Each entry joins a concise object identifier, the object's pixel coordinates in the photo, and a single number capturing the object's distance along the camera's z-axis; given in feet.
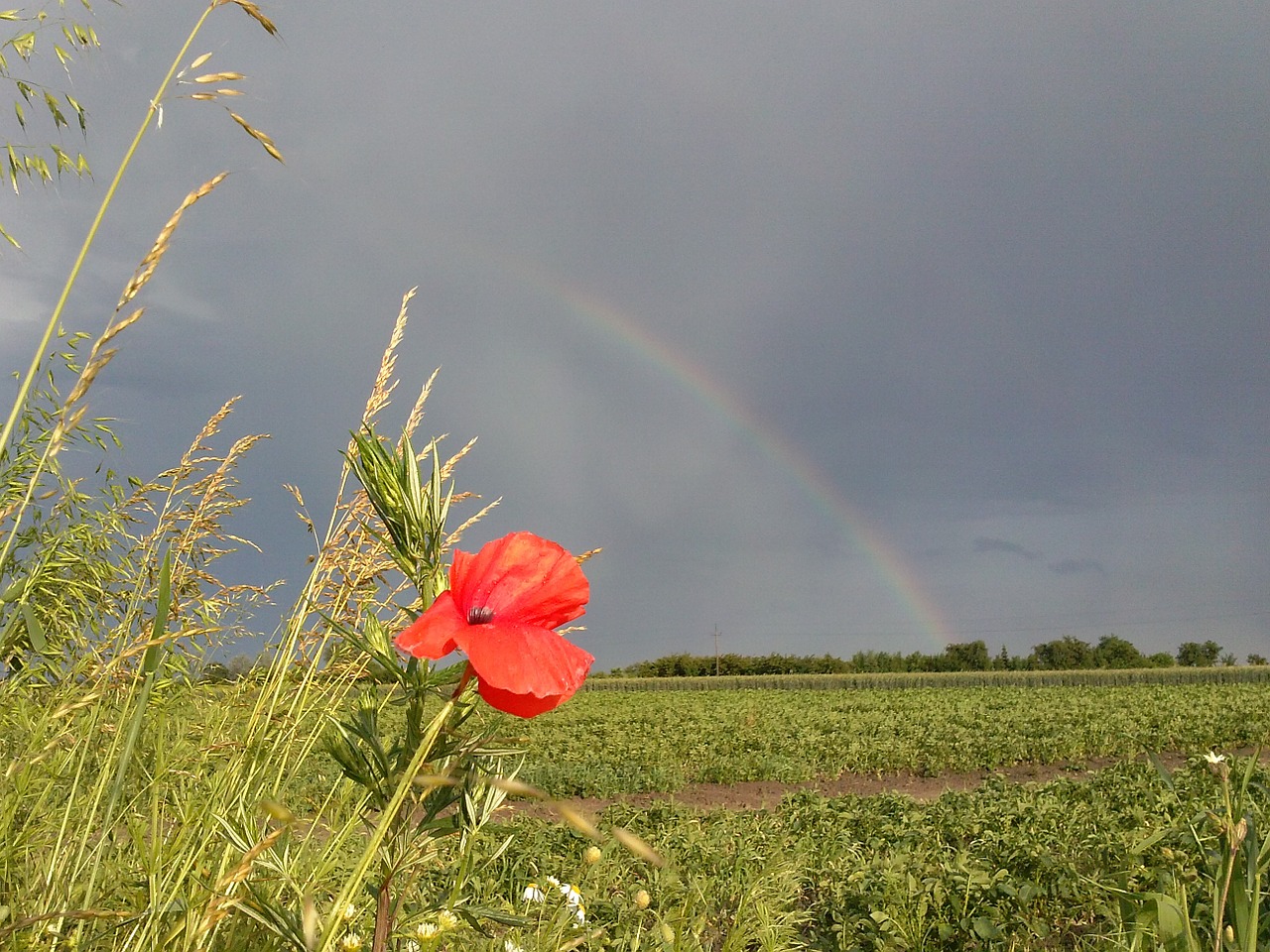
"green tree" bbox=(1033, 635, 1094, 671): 171.47
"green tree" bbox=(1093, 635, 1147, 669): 167.61
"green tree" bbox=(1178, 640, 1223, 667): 173.61
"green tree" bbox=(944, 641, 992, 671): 168.19
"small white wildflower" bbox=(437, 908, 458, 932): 1.97
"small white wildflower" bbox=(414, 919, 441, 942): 1.75
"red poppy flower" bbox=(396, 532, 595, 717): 1.23
